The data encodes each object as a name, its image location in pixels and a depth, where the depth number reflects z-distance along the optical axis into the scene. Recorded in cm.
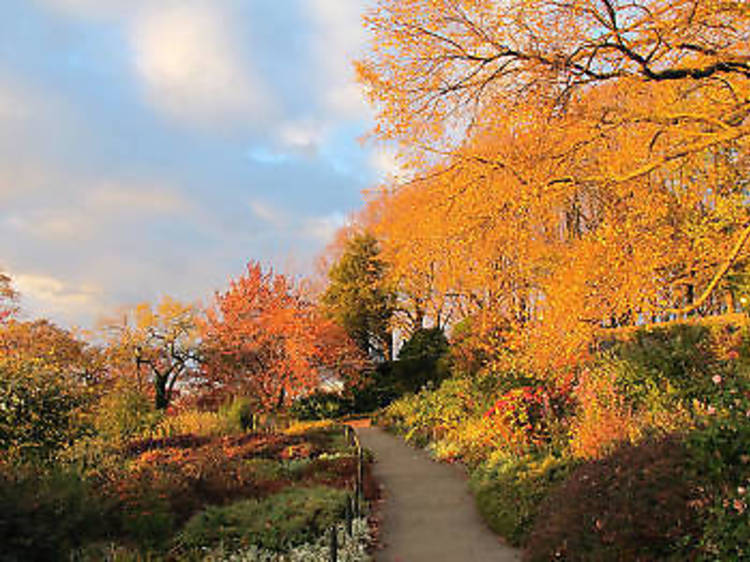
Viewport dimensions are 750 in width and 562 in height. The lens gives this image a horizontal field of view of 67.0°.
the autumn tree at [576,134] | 724
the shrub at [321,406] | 2070
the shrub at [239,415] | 1509
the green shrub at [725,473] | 435
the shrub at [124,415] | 1366
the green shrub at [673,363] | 945
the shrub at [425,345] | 2292
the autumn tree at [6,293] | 2120
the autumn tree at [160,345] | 2028
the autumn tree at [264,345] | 1995
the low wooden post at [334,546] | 517
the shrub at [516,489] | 680
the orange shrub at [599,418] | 747
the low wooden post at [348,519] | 653
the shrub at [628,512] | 472
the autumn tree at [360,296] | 2509
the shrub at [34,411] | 905
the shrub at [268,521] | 607
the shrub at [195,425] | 1381
